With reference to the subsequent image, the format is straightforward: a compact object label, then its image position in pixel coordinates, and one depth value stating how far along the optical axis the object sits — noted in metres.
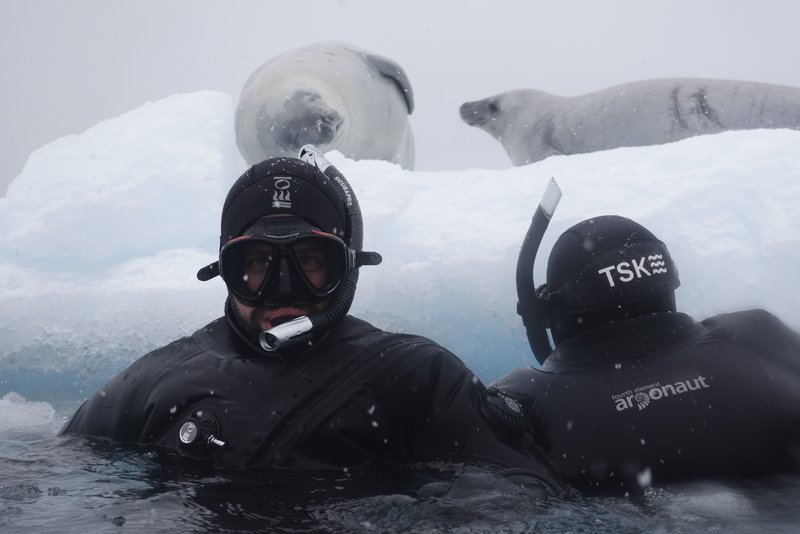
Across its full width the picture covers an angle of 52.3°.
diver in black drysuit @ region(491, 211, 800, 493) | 1.85
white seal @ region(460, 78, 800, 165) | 6.77
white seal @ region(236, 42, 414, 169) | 6.31
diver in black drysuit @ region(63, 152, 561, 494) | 1.84
